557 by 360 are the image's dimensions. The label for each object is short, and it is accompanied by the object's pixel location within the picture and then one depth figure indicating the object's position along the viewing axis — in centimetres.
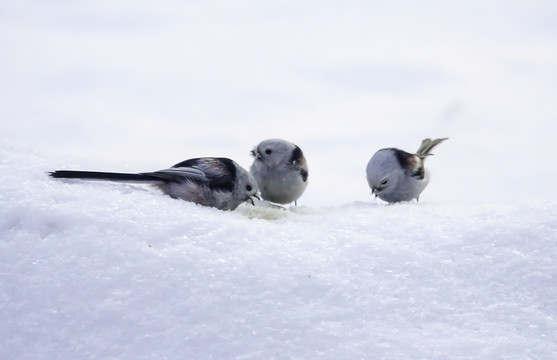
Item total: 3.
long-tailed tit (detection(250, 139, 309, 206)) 926
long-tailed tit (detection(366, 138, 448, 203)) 940
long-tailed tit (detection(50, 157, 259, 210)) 722
